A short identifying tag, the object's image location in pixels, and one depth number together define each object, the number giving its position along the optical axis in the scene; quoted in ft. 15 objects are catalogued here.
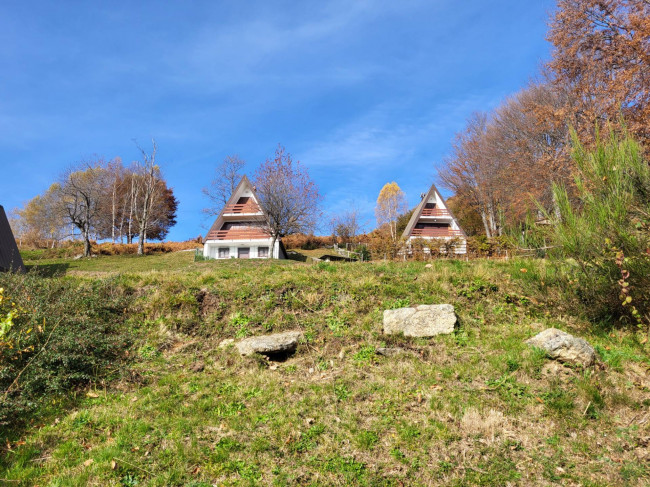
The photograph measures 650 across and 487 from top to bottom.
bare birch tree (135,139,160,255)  117.97
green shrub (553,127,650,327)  24.61
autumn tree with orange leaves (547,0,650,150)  61.87
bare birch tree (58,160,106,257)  116.67
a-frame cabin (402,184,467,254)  117.80
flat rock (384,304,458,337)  29.25
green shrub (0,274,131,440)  23.43
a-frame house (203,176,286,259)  108.27
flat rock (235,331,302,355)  27.99
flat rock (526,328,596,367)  23.50
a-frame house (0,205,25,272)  65.57
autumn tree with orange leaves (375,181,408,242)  189.88
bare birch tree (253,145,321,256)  97.09
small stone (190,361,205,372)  27.07
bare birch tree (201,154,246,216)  156.35
